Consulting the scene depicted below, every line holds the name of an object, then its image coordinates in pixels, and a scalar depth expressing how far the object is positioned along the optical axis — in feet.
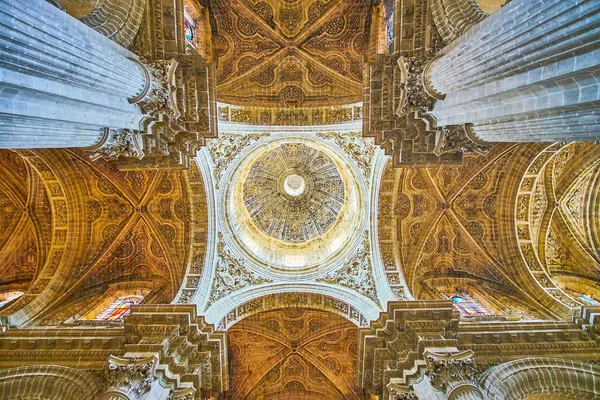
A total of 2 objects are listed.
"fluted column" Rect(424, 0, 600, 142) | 13.78
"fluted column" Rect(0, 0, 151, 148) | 14.55
